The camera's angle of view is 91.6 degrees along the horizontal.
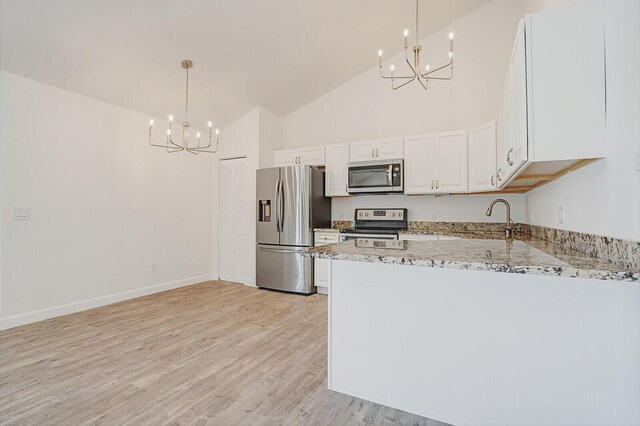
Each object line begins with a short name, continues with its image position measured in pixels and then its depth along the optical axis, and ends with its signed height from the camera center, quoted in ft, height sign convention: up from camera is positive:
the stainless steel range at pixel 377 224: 13.06 -0.38
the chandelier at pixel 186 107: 11.69 +5.02
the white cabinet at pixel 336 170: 14.82 +2.22
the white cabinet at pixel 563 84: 4.57 +2.01
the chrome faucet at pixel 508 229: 10.02 -0.41
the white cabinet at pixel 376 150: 13.69 +3.01
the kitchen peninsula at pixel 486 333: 4.17 -1.84
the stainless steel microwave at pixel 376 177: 13.25 +1.72
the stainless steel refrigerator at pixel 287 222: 14.51 -0.32
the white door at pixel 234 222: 16.88 -0.37
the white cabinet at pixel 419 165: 12.99 +2.20
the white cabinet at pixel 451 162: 12.35 +2.22
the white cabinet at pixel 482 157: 11.33 +2.26
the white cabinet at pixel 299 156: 15.43 +3.04
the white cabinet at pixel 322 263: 14.19 -2.22
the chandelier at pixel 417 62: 8.34 +4.24
